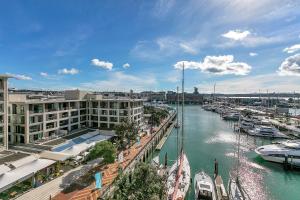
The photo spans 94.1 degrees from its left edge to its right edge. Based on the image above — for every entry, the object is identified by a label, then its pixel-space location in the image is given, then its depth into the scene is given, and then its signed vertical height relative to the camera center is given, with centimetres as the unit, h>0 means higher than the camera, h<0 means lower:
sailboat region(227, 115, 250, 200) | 2270 -1596
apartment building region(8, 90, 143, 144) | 3238 -507
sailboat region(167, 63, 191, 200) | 2318 -1550
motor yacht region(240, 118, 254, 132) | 6475 -1303
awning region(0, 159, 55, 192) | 1878 -1140
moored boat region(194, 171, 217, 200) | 2286 -1544
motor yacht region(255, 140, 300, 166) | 3574 -1432
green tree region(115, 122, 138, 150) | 3567 -956
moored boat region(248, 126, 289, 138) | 5743 -1447
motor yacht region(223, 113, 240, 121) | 9112 -1265
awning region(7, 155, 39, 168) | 2271 -1117
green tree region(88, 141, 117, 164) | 2636 -1052
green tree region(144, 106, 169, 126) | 5787 -918
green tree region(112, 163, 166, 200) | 1451 -978
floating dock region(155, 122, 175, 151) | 4449 -1556
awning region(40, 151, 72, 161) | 2606 -1143
